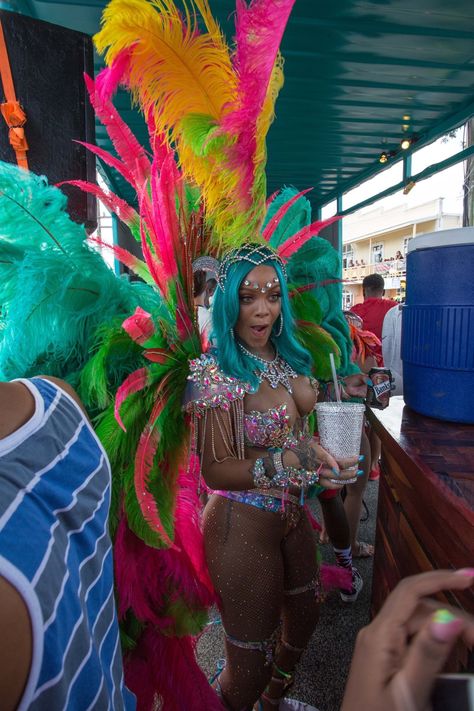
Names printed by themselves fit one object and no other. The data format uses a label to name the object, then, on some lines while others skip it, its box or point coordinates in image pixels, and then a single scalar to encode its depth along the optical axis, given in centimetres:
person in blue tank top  44
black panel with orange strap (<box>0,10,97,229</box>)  154
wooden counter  85
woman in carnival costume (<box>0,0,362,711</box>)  140
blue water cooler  123
